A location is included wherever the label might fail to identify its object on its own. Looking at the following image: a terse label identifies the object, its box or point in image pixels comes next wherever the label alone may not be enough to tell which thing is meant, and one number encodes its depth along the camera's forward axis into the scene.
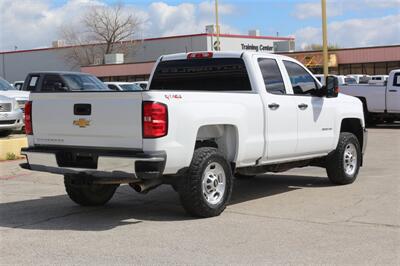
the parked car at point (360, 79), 31.61
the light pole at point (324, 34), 21.10
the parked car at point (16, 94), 16.55
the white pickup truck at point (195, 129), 6.43
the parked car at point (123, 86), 27.32
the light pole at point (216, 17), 38.31
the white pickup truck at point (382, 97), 21.08
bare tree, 70.88
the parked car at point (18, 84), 26.01
